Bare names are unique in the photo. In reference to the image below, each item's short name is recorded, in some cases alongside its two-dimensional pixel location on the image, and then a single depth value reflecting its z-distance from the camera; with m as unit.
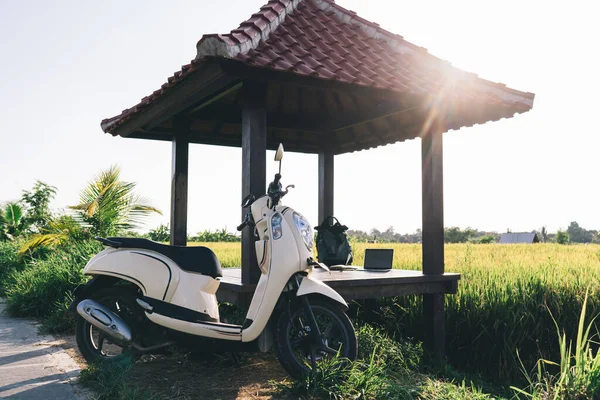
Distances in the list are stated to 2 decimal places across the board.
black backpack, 7.32
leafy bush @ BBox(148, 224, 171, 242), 18.73
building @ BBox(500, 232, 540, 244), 44.59
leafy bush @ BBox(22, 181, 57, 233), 22.12
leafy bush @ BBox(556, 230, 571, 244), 43.10
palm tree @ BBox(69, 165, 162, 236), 10.75
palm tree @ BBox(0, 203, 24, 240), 21.02
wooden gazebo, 4.82
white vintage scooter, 4.14
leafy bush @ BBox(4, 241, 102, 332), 7.84
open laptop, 7.00
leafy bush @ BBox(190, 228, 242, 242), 25.11
